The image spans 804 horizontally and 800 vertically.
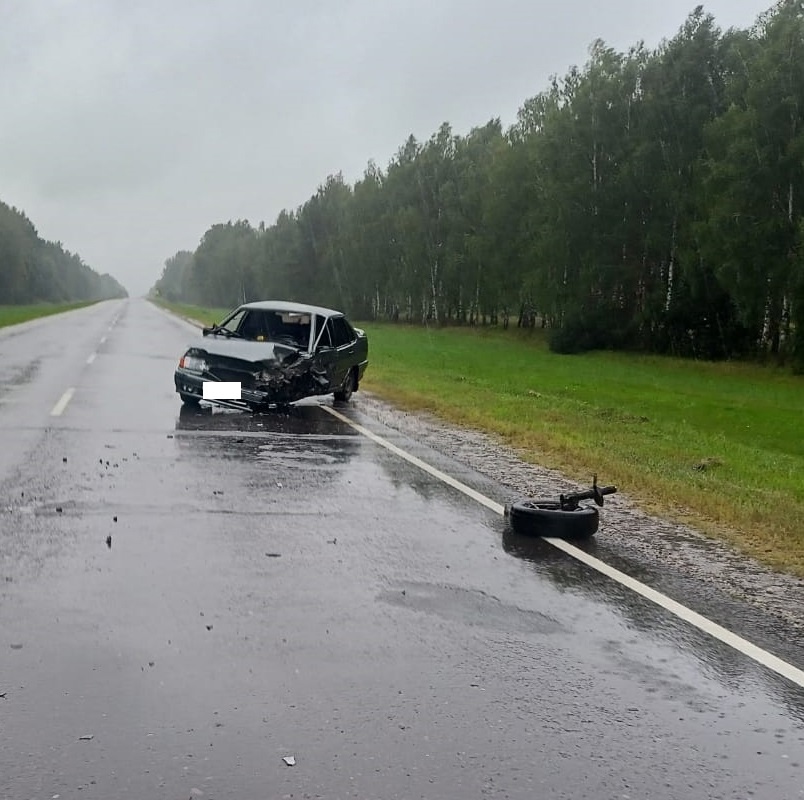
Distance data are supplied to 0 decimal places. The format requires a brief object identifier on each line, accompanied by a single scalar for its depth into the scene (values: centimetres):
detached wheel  716
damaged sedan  1374
